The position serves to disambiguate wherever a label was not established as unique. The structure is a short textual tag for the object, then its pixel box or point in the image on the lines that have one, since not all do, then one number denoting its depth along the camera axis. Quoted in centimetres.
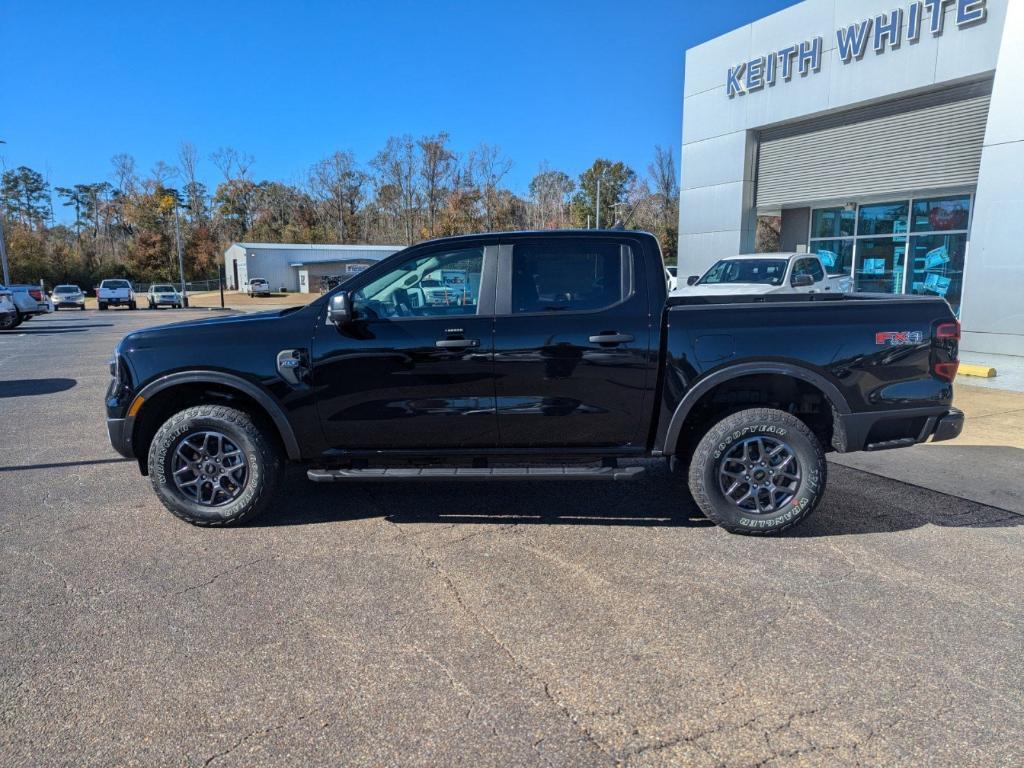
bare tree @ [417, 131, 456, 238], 6819
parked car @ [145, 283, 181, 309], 4016
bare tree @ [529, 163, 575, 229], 7194
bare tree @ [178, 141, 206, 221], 8175
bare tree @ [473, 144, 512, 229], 6656
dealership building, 1052
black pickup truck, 436
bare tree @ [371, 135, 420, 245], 7150
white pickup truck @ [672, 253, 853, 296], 1246
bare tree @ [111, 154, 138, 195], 8106
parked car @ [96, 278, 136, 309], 3806
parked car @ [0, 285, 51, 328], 2359
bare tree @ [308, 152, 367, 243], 8006
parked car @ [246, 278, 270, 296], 5778
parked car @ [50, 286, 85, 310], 3750
